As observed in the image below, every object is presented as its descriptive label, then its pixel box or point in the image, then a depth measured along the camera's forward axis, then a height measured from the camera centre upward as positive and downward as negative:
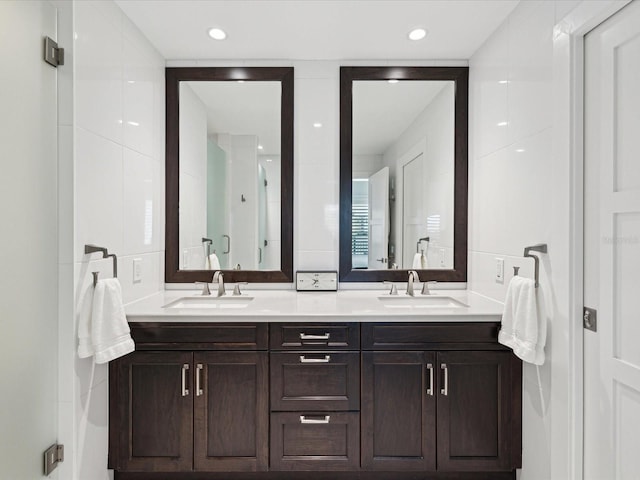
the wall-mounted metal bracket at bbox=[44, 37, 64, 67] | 1.47 +0.69
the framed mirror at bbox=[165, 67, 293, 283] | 2.41 +0.37
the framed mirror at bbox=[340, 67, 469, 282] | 2.38 +0.39
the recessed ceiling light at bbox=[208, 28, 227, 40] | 2.06 +1.08
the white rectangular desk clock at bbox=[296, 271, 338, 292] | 2.38 -0.26
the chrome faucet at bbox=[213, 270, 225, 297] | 2.29 -0.26
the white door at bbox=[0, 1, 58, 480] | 1.32 -0.02
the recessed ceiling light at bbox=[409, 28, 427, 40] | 2.06 +1.09
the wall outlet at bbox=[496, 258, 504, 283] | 1.97 -0.16
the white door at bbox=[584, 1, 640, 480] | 1.24 -0.02
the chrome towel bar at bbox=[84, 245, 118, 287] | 1.61 -0.07
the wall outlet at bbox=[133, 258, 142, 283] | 2.04 -0.18
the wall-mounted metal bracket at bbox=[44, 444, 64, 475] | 1.50 -0.86
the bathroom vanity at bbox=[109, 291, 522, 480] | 1.79 -0.72
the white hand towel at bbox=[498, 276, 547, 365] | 1.58 -0.34
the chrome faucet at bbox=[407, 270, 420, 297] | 2.31 -0.25
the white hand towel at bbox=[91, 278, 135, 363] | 1.57 -0.36
